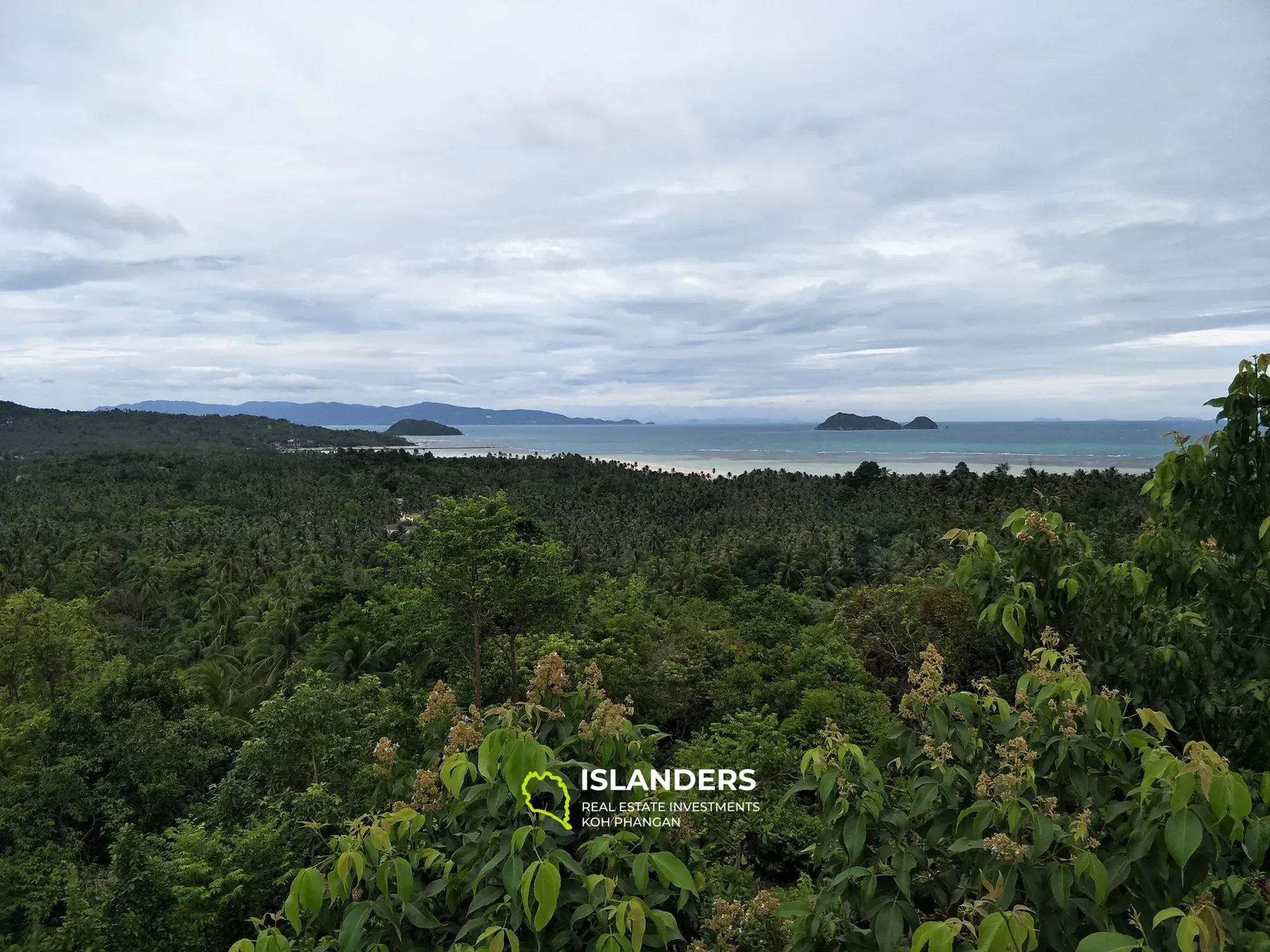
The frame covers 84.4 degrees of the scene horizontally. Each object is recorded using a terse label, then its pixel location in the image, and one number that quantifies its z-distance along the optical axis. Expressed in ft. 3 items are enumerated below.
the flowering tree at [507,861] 7.39
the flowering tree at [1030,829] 6.44
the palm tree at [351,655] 86.48
